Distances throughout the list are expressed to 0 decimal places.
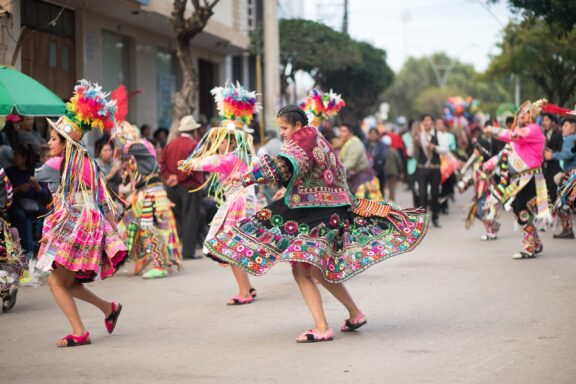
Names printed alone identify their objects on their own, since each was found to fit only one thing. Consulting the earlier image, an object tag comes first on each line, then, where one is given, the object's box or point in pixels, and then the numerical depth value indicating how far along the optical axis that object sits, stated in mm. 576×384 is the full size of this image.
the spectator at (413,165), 20766
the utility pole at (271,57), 22922
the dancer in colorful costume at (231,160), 10680
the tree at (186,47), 18359
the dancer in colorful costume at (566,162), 15664
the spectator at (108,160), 14420
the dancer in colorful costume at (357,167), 18109
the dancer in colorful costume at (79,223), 8227
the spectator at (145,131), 19609
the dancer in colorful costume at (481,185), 15707
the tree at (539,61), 29236
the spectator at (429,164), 19453
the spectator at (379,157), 24203
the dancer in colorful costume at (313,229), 7988
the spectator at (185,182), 15016
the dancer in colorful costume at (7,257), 9914
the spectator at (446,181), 21391
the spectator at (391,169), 24828
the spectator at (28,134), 13203
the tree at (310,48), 33344
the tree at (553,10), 14578
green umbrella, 11297
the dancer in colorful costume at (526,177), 13242
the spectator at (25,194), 12547
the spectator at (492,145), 18188
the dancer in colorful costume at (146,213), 12906
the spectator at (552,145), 16516
